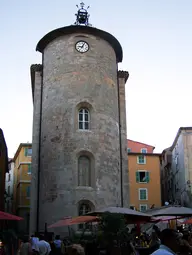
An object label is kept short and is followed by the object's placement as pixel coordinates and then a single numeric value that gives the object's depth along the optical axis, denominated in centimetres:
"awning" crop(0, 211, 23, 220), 1107
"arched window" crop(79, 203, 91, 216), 1883
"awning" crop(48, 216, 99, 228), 1196
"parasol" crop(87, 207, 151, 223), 1127
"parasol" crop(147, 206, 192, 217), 1217
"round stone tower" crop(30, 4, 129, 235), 1880
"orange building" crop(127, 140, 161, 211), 3417
